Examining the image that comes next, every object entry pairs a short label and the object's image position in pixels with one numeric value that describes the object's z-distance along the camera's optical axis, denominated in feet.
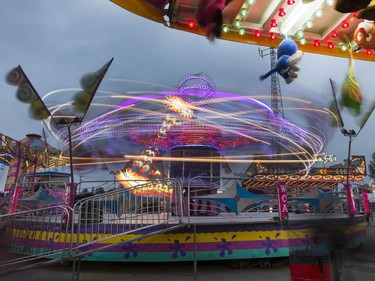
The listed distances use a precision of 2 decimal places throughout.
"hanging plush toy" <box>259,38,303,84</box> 11.55
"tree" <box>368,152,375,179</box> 273.03
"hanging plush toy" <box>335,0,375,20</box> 7.27
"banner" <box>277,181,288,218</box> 23.63
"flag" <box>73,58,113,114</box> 21.03
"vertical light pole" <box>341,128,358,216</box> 27.87
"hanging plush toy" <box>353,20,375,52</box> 11.39
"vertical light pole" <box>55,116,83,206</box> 21.87
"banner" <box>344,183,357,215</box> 29.01
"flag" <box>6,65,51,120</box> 22.66
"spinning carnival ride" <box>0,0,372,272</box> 17.53
